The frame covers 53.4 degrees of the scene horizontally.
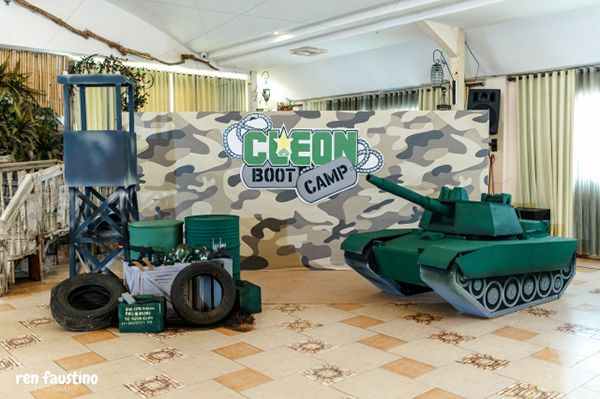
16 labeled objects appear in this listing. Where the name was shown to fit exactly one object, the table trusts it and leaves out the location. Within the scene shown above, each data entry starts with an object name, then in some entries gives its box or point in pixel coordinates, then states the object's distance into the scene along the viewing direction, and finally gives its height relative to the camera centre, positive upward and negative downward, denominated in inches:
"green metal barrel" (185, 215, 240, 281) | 206.7 -17.2
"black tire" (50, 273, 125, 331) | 169.3 -34.7
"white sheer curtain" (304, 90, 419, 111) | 373.1 +54.7
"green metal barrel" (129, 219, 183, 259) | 198.8 -16.9
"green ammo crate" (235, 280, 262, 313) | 183.4 -35.4
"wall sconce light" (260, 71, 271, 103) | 433.7 +78.6
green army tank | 175.9 -23.4
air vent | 362.9 +81.7
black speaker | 301.6 +40.3
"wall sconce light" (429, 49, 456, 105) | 309.4 +58.9
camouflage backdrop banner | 253.3 +6.1
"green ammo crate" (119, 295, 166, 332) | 168.4 -37.4
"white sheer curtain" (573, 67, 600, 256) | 284.7 +9.0
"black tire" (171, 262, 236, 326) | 170.4 -32.0
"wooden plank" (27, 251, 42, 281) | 239.5 -32.3
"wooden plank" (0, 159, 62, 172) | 238.4 +8.7
